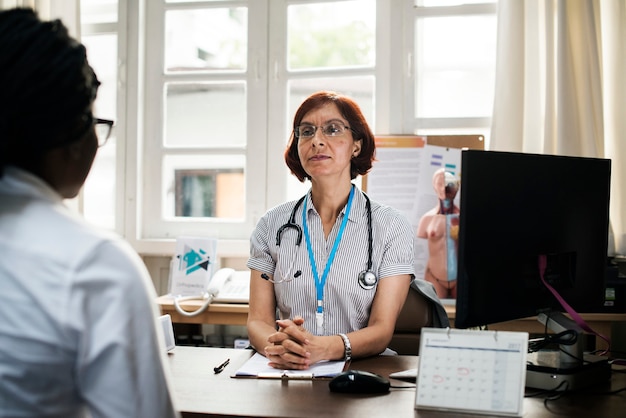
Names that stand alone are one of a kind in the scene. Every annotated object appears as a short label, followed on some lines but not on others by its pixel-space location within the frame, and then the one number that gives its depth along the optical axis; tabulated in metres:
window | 3.38
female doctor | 2.10
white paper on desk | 1.57
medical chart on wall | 3.21
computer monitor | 1.43
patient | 0.77
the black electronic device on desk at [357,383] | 1.44
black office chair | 2.18
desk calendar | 1.33
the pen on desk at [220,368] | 1.62
